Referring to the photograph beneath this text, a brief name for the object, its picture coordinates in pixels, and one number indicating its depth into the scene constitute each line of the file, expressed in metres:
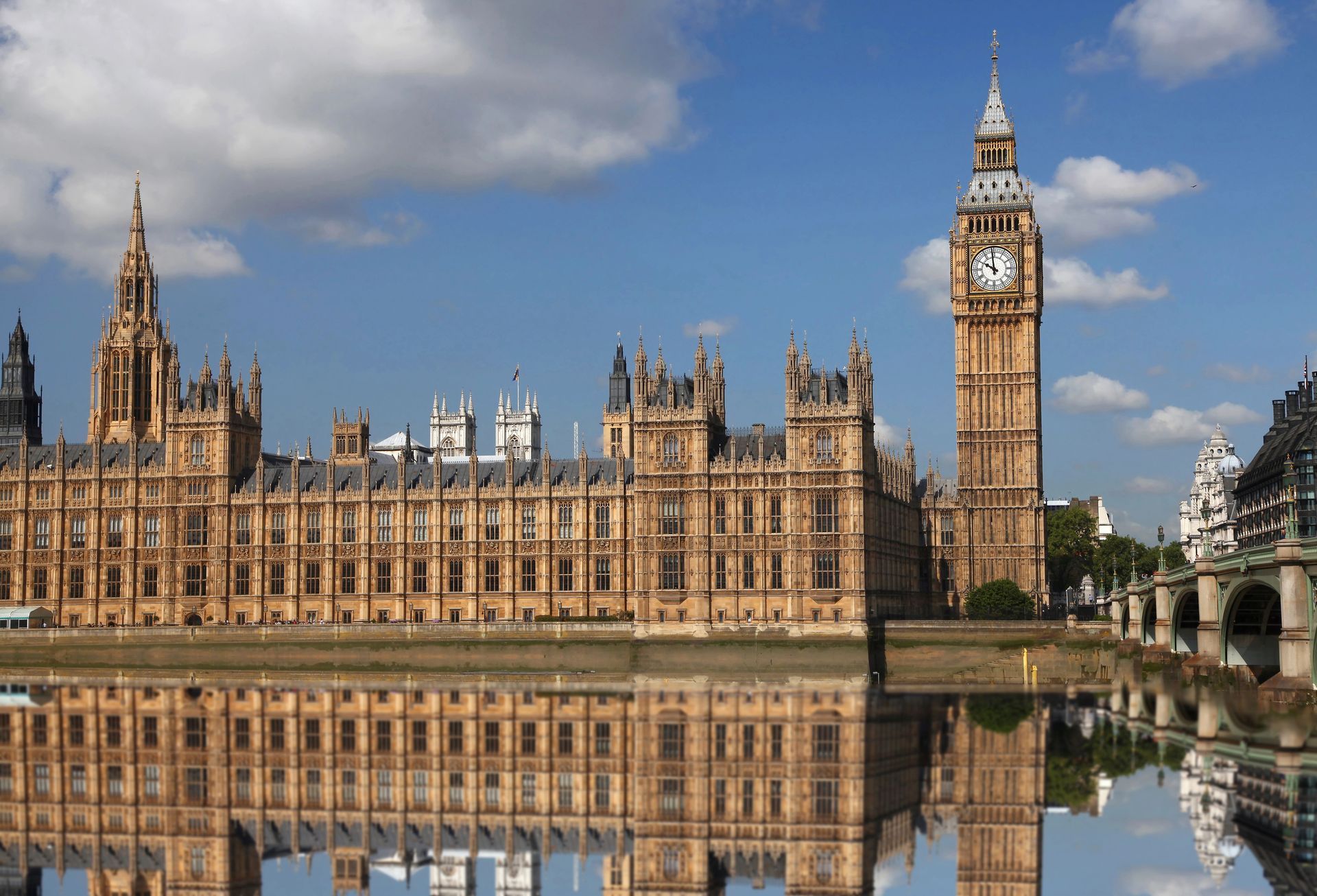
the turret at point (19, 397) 165.06
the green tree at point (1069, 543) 183.75
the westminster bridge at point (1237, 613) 70.94
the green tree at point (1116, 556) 185.62
